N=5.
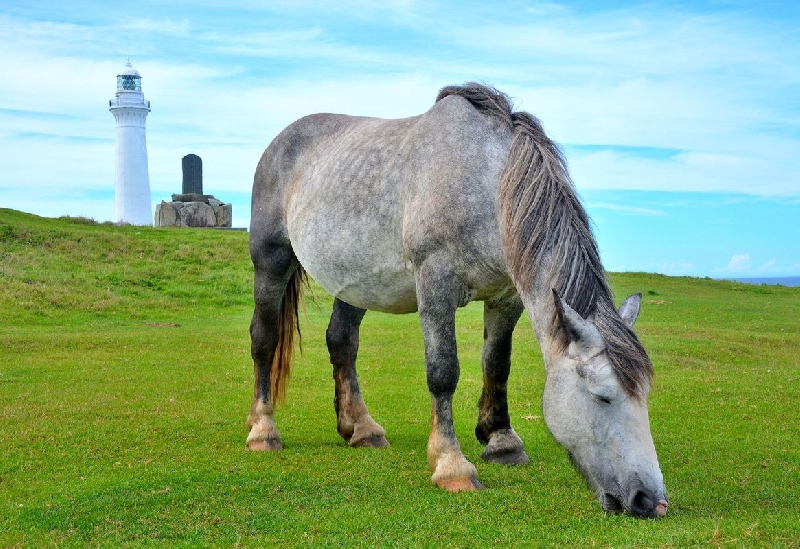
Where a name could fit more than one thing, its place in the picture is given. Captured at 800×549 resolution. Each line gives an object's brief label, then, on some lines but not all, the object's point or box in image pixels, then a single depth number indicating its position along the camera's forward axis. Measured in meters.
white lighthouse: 51.81
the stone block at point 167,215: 39.88
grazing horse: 4.91
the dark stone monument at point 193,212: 40.00
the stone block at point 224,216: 40.94
